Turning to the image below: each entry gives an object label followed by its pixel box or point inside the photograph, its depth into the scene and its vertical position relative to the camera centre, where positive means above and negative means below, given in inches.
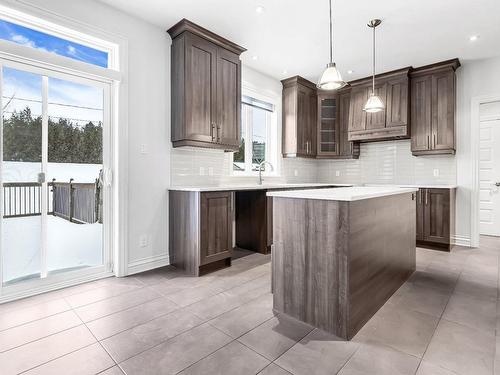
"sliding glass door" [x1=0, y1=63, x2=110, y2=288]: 94.8 +3.4
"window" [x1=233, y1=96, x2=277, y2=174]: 180.7 +33.4
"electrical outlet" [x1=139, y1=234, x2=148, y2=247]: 123.3 -25.0
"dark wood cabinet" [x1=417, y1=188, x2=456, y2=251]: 156.6 -19.1
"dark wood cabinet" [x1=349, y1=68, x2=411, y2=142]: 176.9 +49.4
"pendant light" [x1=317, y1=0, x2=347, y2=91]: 95.3 +36.7
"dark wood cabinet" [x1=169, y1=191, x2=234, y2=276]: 117.5 -20.0
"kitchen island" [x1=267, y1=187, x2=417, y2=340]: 70.8 -20.2
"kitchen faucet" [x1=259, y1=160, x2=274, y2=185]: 176.9 +8.3
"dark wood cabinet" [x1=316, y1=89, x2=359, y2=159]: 211.0 +44.4
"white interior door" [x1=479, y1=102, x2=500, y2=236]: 192.2 +7.3
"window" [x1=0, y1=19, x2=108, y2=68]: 94.7 +52.6
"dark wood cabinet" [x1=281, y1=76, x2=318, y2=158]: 198.1 +49.2
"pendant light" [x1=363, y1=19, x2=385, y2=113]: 124.0 +36.8
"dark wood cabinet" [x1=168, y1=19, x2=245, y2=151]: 127.1 +47.1
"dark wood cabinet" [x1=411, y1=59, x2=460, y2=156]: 165.6 +46.9
